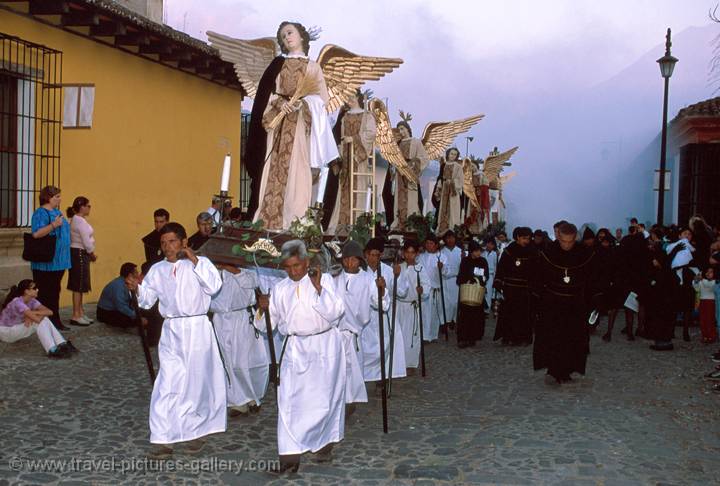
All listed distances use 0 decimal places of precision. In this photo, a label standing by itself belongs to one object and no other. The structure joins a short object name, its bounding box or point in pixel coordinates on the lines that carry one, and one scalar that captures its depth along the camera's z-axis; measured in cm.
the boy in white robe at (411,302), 975
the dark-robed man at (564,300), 899
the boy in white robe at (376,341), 823
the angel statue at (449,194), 1794
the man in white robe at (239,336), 719
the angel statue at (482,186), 2006
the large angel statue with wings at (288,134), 908
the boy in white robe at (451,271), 1364
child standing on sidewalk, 1228
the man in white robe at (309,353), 576
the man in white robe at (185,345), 582
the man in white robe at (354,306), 717
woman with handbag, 964
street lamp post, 1822
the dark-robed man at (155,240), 1030
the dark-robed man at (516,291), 1183
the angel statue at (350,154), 1154
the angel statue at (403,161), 1386
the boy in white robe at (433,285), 1189
